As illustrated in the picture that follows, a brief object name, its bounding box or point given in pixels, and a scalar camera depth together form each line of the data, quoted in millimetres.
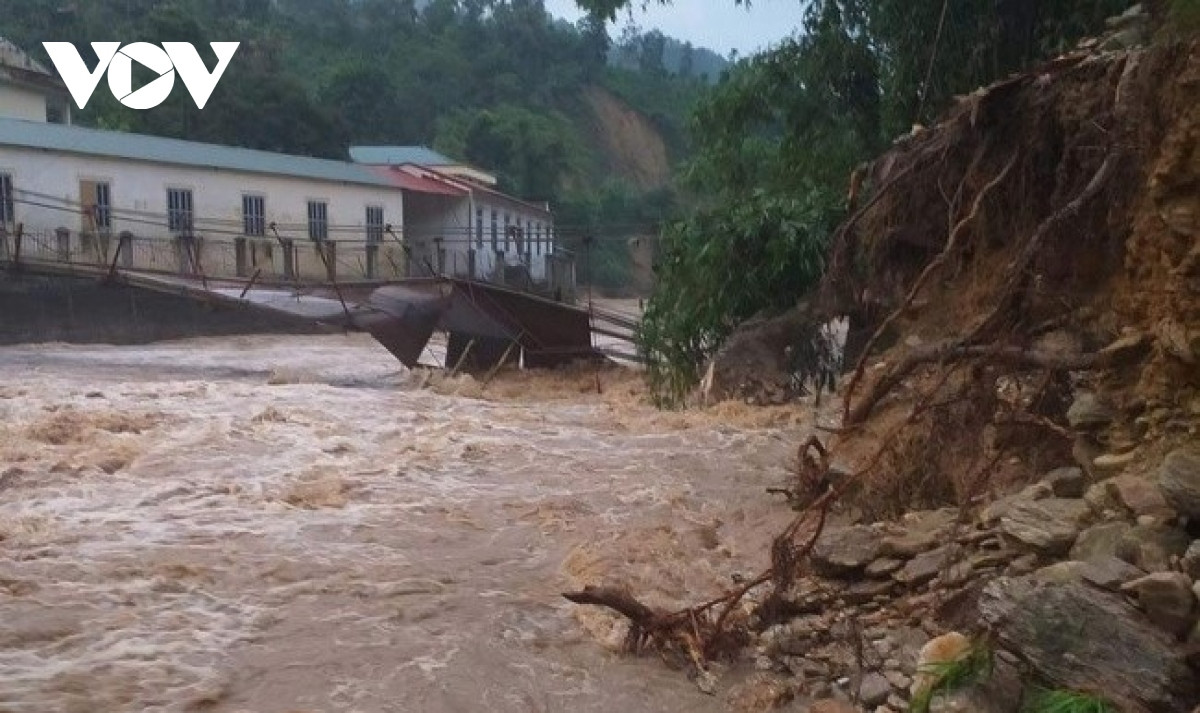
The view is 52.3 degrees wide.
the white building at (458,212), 30188
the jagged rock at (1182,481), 4297
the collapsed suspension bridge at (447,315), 17984
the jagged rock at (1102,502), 4766
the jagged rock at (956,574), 5109
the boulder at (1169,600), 4062
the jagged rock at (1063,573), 4383
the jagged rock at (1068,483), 5277
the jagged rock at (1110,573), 4262
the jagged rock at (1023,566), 4883
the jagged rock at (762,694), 5168
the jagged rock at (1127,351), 5242
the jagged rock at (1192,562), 4156
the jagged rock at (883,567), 5594
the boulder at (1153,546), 4297
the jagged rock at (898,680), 4789
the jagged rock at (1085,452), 5355
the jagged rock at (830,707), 4863
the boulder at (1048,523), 4832
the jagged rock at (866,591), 5547
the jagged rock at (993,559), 5086
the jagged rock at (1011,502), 5328
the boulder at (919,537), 5605
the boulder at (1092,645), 3975
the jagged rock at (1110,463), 5051
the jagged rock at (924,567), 5320
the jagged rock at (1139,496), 4531
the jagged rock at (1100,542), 4480
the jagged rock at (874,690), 4871
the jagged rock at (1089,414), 5359
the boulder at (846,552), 5777
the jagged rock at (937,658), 4402
